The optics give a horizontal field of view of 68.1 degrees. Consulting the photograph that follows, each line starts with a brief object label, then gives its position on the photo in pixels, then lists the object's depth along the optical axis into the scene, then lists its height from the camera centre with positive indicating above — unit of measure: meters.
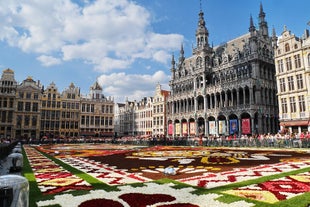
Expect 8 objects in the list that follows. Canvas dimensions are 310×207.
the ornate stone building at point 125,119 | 79.88 +3.73
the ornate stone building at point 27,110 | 58.00 +5.00
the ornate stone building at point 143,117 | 70.68 +3.77
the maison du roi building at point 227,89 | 38.94 +7.41
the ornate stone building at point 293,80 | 29.74 +6.48
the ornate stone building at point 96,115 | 67.38 +4.15
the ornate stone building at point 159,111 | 64.81 +5.05
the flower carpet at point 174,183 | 4.81 -1.53
